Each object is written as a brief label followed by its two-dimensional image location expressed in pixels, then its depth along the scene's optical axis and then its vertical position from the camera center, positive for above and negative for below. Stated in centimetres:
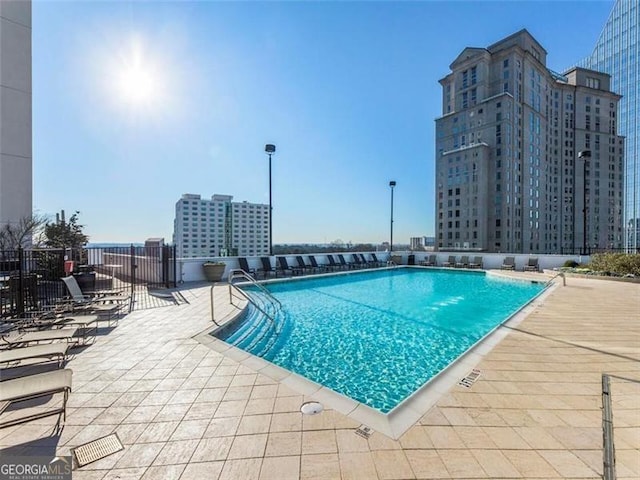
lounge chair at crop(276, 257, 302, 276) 1359 -134
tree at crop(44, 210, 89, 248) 1181 +25
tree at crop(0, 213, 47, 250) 884 +25
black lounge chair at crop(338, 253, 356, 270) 1617 -131
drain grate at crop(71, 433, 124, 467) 208 -160
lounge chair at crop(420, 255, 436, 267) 1843 -138
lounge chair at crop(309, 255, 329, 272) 1485 -136
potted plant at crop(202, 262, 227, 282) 1096 -118
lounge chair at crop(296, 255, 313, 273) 1434 -131
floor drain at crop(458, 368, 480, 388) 328 -164
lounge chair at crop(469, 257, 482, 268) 1669 -131
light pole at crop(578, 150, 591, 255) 1524 +468
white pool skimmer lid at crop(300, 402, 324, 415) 269 -161
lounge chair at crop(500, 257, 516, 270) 1562 -125
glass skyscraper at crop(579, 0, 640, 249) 5569 +3234
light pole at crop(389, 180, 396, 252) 1955 +382
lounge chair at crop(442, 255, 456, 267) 1738 -132
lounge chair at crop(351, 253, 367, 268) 1694 -129
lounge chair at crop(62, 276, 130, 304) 614 -119
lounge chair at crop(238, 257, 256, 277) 1245 -115
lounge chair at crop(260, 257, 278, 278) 1286 -128
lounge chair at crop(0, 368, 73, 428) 234 -127
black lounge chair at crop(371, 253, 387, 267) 1830 -135
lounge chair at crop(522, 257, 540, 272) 1494 -131
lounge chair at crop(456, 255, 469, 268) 1694 -129
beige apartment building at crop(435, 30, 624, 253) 3950 +1381
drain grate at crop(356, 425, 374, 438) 236 -160
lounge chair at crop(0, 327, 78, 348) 381 -134
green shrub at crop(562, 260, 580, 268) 1407 -113
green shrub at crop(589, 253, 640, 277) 1124 -91
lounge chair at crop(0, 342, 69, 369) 312 -129
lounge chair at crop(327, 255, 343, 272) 1553 -133
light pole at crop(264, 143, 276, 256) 1362 +165
